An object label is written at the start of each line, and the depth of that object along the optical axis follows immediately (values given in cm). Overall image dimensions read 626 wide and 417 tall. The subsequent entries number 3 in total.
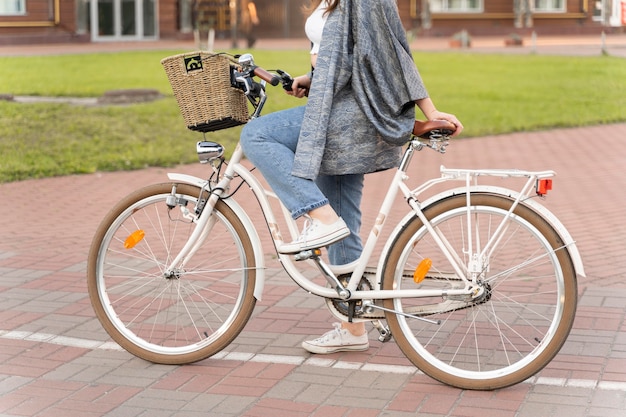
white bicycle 862
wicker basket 892
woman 867
